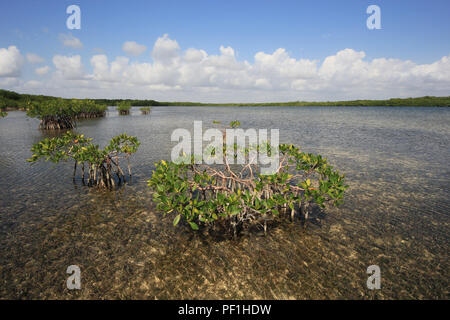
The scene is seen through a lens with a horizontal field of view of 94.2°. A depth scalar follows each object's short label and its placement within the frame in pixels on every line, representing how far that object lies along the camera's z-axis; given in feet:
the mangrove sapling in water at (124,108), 216.54
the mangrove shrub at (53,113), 100.83
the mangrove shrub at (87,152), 31.71
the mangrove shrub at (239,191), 20.15
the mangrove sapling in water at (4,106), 198.90
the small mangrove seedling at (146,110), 230.97
